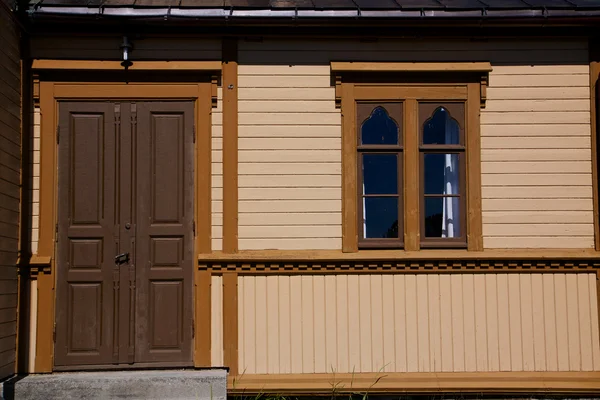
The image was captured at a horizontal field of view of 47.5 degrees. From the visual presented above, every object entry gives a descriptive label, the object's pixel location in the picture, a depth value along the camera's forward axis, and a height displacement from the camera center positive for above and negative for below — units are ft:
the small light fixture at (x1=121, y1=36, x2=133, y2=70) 20.88 +5.97
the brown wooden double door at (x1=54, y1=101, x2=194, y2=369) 20.79 +0.32
